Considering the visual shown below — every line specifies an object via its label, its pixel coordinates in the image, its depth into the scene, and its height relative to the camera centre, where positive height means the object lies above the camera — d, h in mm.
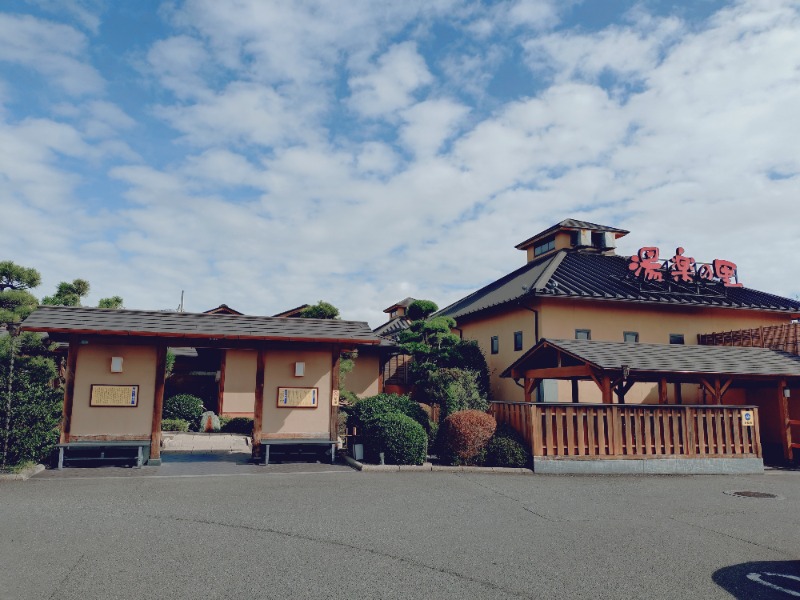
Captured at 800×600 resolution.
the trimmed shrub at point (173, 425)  22281 -1290
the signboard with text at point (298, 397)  14500 -90
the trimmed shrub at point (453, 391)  18906 +143
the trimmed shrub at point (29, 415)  11852 -528
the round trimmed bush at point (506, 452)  13586 -1367
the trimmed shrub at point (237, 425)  22859 -1319
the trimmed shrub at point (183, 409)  23500 -688
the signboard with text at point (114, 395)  13289 -74
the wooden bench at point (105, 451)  12758 -1415
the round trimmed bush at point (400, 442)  13391 -1127
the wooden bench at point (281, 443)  13717 -1222
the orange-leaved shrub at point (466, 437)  13727 -1044
